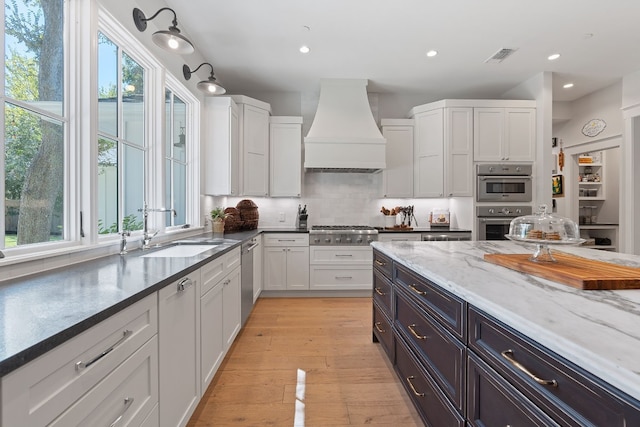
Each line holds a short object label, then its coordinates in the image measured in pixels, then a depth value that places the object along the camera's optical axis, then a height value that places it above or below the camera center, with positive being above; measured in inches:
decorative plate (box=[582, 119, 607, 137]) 172.4 +51.4
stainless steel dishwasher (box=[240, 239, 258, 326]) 108.5 -27.3
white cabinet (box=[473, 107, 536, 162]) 157.5 +42.2
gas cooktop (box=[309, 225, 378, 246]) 152.9 -13.6
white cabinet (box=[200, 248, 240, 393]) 69.8 -28.0
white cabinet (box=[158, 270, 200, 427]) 50.0 -26.7
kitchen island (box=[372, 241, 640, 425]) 24.4 -11.7
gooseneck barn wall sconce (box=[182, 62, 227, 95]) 103.2 +44.4
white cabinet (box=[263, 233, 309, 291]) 152.1 -26.7
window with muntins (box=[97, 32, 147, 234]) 76.3 +20.7
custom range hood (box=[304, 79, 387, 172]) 151.3 +41.6
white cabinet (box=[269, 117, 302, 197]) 163.0 +31.2
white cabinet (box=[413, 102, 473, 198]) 158.1 +34.5
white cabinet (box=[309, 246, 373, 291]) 153.4 -30.3
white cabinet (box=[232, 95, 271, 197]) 151.8 +36.0
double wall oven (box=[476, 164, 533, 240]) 156.4 +7.7
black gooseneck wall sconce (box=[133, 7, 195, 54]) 71.9 +43.2
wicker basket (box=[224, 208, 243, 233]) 140.2 -4.8
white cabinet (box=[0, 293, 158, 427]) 25.1 -17.9
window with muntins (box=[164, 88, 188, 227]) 115.5 +23.0
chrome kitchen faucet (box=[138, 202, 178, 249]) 82.3 -6.7
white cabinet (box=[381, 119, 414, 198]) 166.6 +30.5
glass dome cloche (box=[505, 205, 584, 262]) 54.8 -4.0
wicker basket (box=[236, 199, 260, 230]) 153.9 -1.5
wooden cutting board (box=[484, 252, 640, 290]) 42.7 -10.1
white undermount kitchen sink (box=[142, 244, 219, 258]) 79.9 -11.9
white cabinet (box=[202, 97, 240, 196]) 141.3 +31.4
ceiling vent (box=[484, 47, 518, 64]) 130.0 +72.5
